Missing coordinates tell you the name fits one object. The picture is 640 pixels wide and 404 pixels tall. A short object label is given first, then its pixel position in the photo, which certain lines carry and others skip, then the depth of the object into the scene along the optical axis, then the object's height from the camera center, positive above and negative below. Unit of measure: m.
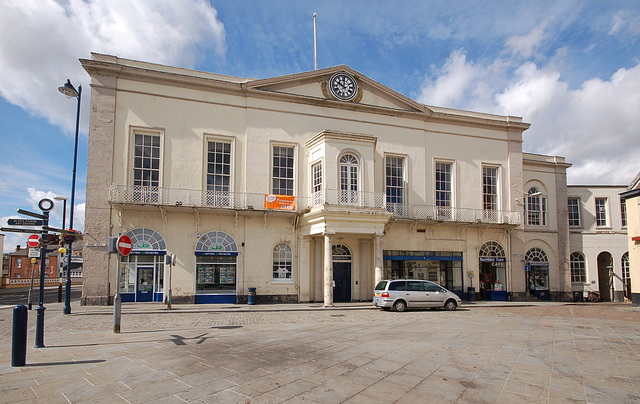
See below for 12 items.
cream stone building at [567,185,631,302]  30.67 +0.55
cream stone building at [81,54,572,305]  21.80 +3.25
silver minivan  19.86 -2.12
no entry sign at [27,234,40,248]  15.41 +0.27
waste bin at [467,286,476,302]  26.69 -2.71
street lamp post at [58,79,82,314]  17.62 +3.53
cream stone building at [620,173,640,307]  22.62 +0.68
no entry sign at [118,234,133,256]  12.09 +0.10
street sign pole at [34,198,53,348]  9.88 -0.88
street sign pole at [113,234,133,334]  12.09 -0.10
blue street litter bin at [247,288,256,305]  22.24 -2.44
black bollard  8.04 -1.67
